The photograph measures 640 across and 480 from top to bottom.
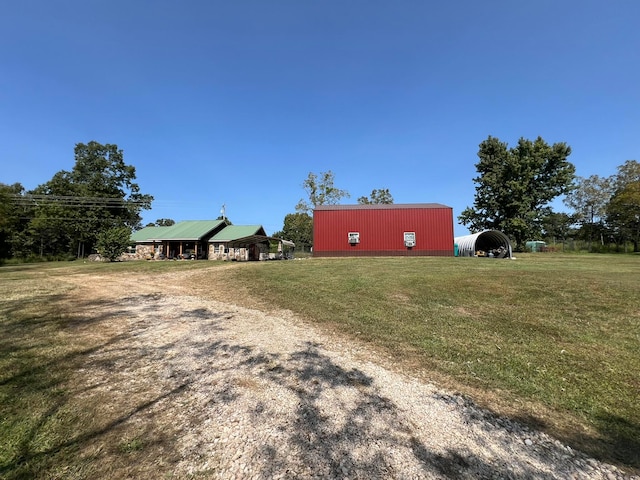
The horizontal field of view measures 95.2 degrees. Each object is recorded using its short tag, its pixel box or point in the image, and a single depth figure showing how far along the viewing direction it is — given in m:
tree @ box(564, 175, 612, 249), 46.16
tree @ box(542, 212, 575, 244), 52.21
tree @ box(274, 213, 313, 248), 71.62
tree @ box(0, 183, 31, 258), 39.22
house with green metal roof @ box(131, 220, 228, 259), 33.16
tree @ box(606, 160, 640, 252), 34.84
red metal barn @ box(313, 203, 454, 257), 25.34
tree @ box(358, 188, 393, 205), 54.72
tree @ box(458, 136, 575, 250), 35.81
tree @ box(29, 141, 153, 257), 40.12
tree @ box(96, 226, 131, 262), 25.38
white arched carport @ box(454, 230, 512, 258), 24.44
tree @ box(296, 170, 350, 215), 48.62
